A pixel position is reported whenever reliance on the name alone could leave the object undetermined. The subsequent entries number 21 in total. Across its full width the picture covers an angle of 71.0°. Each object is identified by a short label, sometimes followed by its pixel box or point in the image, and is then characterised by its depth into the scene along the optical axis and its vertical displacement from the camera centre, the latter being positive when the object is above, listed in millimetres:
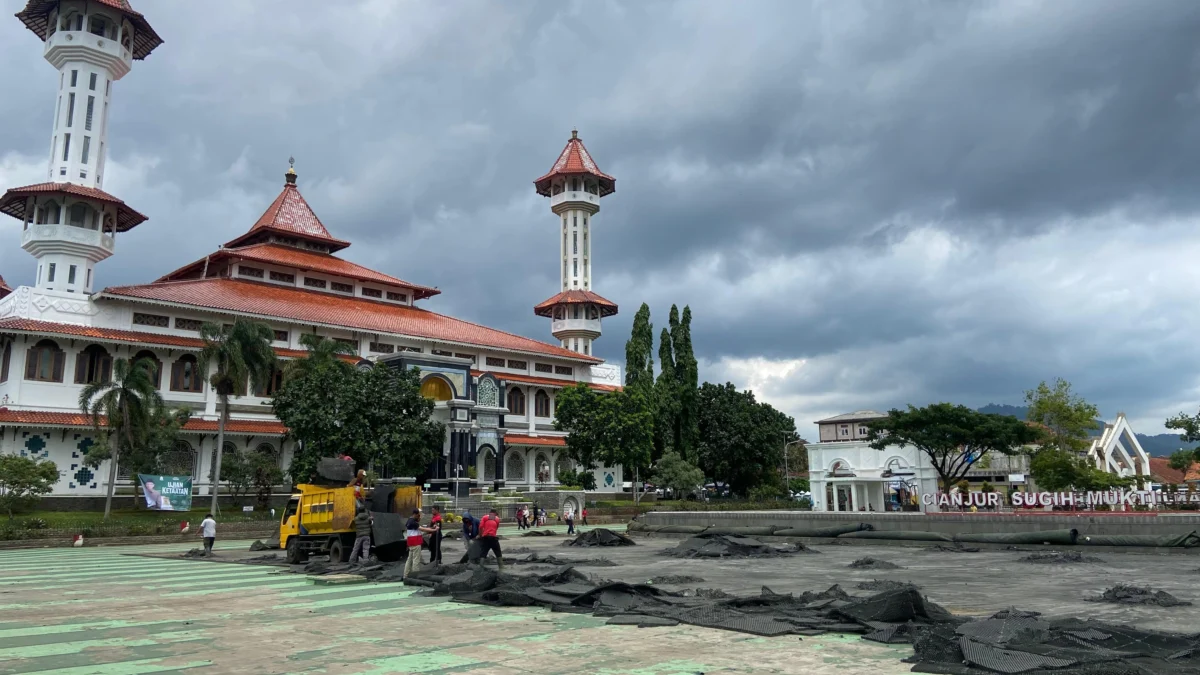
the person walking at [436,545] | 17594 -1234
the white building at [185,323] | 41594 +9405
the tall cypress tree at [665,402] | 59031 +5842
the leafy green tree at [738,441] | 60031 +3169
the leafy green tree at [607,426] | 51844 +3688
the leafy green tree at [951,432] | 44312 +2752
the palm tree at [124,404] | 34406 +3386
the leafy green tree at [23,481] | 31859 +254
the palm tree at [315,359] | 41469 +6300
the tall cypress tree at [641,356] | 60938 +9363
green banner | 35031 -204
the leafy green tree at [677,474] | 53594 +724
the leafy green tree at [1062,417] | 49062 +3889
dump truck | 18078 -769
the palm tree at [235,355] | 37469 +5871
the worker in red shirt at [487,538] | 16734 -1016
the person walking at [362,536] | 17725 -1034
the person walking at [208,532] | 23328 -1235
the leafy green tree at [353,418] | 38188 +3138
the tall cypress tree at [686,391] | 60625 +6791
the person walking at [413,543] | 15188 -1014
